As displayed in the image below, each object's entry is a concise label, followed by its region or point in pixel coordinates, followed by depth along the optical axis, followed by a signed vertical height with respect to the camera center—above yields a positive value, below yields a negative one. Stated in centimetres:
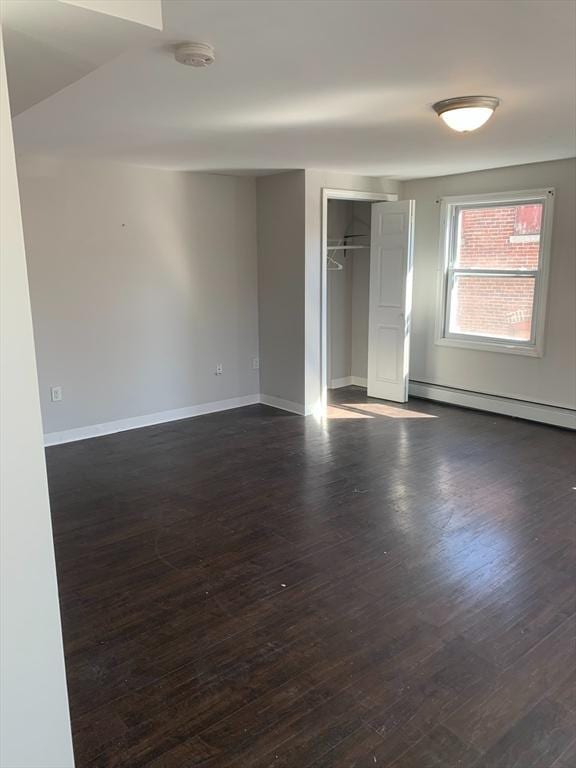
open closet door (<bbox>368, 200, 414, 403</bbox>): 598 -28
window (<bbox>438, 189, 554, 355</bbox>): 529 +0
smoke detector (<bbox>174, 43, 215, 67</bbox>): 211 +82
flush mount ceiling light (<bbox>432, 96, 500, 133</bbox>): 289 +81
